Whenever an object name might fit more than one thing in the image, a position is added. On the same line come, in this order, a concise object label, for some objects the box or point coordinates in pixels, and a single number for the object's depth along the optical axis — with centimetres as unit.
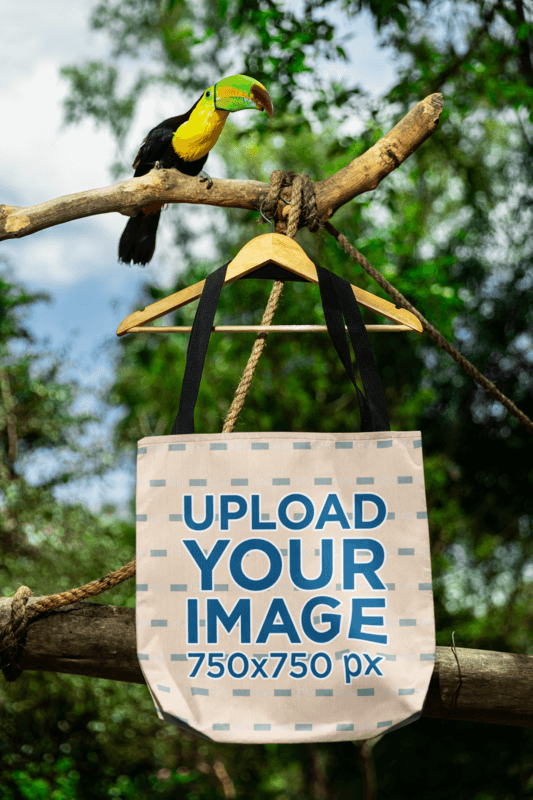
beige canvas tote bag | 258
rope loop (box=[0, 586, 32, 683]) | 287
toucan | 342
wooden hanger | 277
